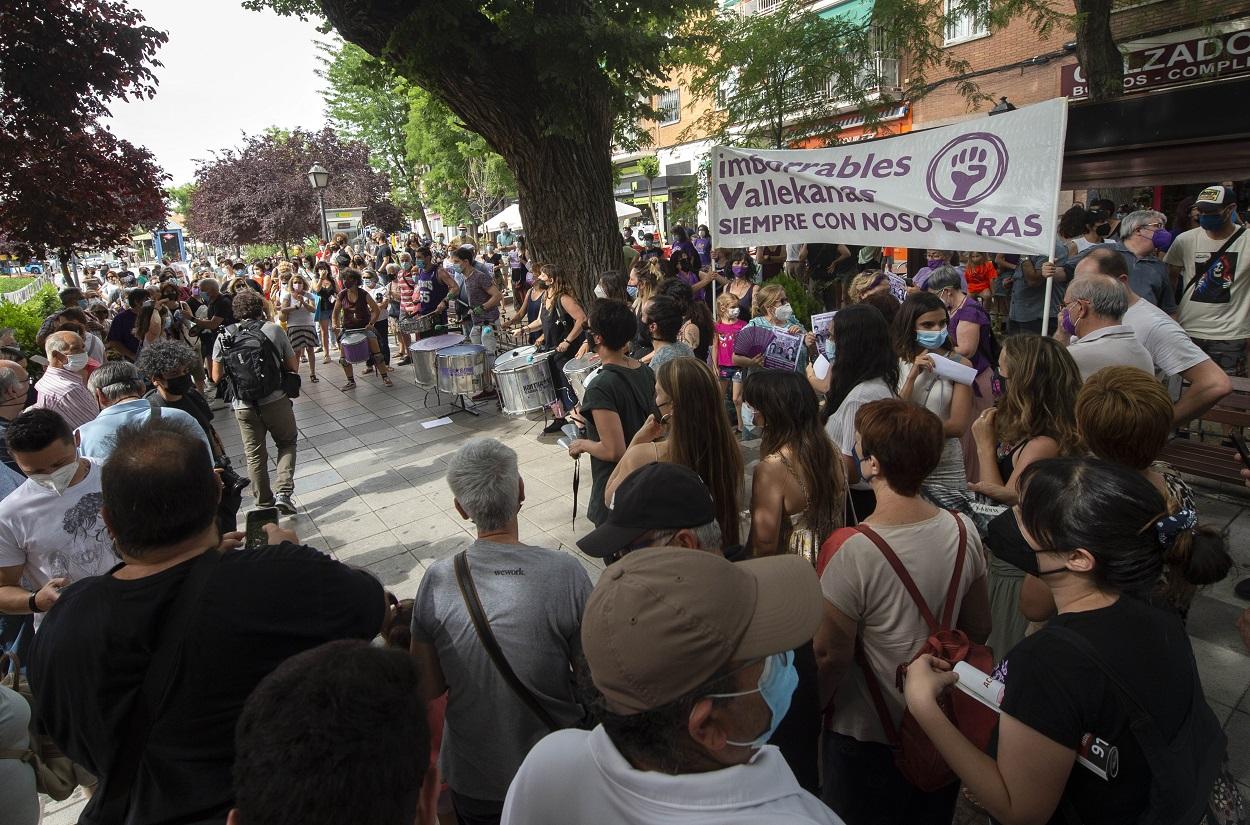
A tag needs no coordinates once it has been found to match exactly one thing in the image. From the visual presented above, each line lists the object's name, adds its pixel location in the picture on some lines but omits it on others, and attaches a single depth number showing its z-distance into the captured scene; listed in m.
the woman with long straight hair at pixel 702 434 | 2.92
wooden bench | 4.63
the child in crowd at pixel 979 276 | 9.22
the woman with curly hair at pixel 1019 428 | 2.69
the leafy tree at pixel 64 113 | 8.44
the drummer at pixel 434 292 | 10.27
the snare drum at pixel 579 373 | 5.92
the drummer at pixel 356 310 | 10.42
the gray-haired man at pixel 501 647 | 1.98
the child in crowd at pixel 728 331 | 6.46
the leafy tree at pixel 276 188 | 30.72
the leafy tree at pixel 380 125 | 34.22
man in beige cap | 1.02
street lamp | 15.86
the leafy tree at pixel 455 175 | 26.11
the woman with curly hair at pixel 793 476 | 2.69
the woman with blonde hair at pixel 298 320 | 10.13
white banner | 4.16
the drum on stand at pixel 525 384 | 7.09
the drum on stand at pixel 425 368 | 9.04
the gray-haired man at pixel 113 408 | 3.77
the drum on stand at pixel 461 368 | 7.98
